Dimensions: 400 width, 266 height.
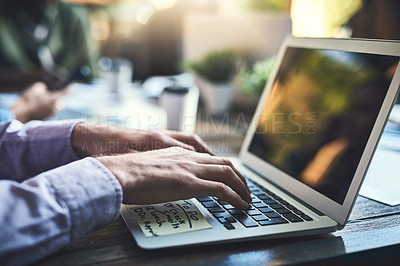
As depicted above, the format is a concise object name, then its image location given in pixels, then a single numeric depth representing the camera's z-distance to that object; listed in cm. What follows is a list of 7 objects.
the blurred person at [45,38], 228
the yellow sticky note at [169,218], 45
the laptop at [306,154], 46
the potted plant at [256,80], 104
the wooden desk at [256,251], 41
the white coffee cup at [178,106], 104
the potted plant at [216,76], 126
